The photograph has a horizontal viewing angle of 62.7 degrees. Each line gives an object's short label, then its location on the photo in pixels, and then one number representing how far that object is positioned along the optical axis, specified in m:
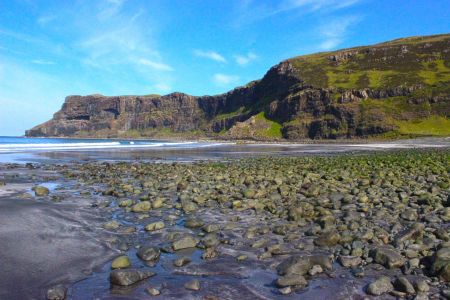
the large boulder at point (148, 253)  8.80
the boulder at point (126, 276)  7.29
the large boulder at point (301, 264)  7.84
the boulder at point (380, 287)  6.88
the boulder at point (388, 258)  8.09
